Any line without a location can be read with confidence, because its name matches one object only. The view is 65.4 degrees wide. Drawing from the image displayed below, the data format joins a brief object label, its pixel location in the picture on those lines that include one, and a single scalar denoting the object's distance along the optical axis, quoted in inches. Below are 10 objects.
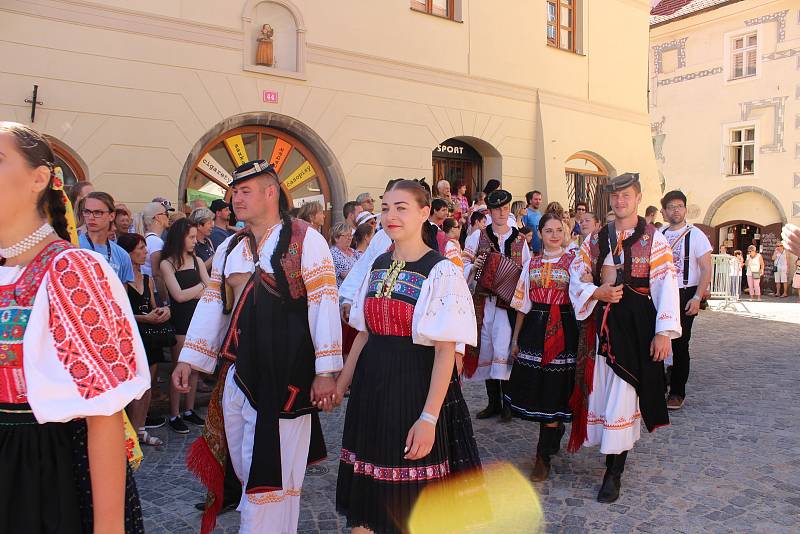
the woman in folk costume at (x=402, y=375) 104.2
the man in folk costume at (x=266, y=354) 120.4
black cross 322.7
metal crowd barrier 647.8
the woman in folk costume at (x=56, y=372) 60.8
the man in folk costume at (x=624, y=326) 162.1
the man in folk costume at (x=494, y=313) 223.6
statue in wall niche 397.4
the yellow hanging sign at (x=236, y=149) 410.6
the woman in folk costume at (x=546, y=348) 175.3
